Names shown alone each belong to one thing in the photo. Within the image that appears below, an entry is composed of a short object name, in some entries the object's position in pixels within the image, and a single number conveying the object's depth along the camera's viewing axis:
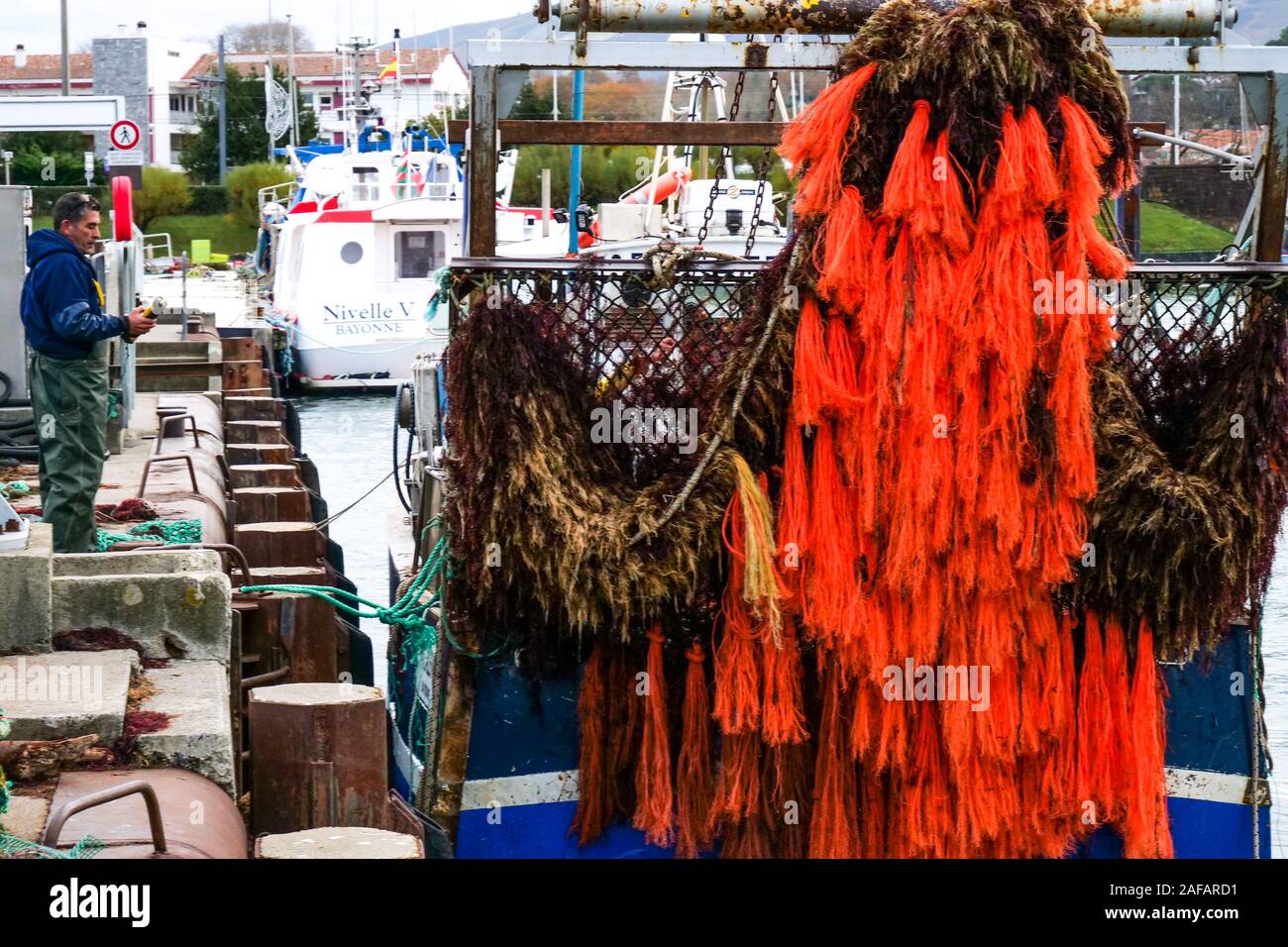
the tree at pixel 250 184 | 62.38
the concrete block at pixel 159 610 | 6.15
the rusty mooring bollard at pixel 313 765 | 5.94
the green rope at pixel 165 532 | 8.74
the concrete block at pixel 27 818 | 4.63
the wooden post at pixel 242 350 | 22.62
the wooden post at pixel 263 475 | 13.39
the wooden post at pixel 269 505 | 12.40
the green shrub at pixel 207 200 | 65.94
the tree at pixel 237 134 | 71.94
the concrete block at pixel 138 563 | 6.69
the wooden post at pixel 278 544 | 10.40
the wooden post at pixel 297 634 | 8.70
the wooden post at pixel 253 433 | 16.81
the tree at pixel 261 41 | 128.68
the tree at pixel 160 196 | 61.69
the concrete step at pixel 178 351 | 19.19
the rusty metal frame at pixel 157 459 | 10.20
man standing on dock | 7.77
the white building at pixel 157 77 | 89.69
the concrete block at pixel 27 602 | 5.90
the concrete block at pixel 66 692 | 5.25
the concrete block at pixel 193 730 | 5.31
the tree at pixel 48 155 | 57.56
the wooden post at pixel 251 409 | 18.58
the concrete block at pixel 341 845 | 4.91
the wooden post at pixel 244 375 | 21.61
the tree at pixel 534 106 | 43.60
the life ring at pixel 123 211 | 14.09
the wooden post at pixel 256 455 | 15.05
